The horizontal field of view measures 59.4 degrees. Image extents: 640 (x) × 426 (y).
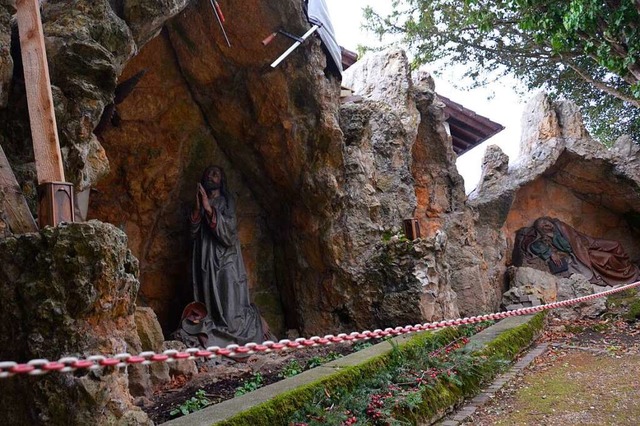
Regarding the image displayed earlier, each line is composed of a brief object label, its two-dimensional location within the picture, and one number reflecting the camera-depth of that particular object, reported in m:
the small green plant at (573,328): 9.73
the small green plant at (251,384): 4.73
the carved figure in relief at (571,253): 12.55
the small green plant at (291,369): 5.34
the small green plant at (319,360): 5.81
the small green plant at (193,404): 4.07
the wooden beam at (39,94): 3.26
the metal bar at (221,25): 5.85
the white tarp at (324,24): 6.61
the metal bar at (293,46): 6.28
